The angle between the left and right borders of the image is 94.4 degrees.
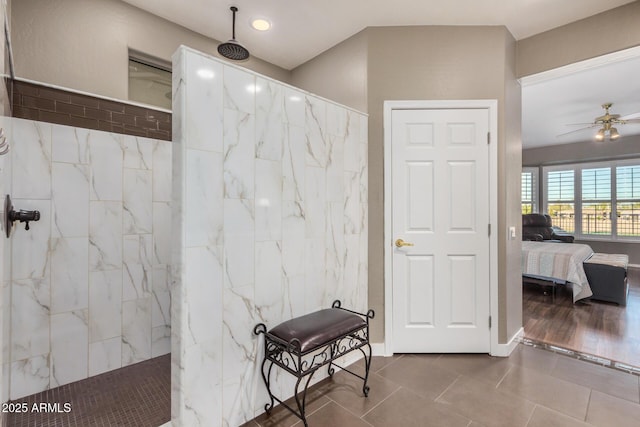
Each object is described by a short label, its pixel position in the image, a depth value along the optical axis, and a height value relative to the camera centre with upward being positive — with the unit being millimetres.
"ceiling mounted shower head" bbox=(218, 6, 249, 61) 2445 +1378
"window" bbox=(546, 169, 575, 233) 7124 +329
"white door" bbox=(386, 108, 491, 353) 2609 -213
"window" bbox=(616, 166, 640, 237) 6289 +221
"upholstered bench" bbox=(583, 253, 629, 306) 3857 -899
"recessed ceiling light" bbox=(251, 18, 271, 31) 2614 +1701
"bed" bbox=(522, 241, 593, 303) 3959 -733
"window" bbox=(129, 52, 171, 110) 2541 +1181
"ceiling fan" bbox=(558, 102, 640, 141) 4245 +1310
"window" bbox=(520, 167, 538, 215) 7566 +578
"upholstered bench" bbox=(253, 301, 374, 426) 1707 -755
